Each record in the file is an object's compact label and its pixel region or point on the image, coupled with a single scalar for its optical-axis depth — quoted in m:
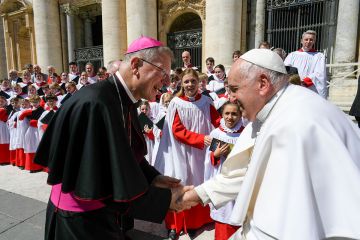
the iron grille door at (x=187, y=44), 12.48
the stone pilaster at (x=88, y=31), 17.66
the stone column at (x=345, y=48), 8.94
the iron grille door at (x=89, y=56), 15.99
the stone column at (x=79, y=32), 17.12
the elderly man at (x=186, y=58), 7.47
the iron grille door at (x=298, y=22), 9.66
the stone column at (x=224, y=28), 9.90
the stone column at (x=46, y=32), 15.66
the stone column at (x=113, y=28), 13.03
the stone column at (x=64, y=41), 16.67
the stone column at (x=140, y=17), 11.95
